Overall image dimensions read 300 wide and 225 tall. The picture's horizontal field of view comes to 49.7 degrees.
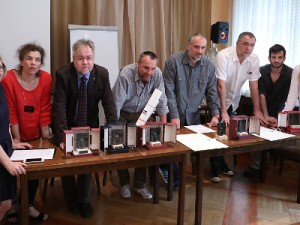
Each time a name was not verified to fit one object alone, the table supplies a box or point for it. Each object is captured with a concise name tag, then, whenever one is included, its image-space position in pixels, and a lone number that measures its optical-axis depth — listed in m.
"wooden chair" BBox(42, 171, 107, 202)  2.88
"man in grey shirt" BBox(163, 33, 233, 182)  2.88
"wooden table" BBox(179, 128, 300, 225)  2.25
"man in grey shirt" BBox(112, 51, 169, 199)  2.54
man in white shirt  3.09
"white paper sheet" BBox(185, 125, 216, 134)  2.62
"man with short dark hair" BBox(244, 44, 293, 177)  3.22
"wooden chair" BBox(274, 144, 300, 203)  2.89
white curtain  4.16
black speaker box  4.64
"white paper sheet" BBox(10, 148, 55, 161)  1.88
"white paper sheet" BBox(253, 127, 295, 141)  2.47
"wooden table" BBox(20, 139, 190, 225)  1.78
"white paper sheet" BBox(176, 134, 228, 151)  2.21
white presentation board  3.78
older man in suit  2.17
